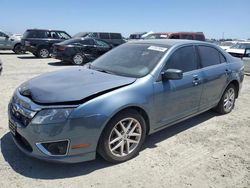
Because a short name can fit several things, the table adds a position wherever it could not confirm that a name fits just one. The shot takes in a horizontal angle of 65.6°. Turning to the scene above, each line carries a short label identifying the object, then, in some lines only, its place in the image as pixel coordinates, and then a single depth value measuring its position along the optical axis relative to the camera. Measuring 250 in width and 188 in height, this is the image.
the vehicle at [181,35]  11.47
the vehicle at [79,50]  9.55
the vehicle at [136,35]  18.38
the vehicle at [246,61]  8.58
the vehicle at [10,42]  13.82
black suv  11.86
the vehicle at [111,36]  13.95
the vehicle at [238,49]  9.27
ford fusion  2.19
